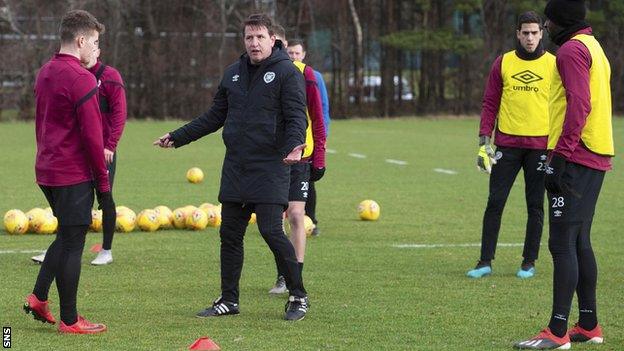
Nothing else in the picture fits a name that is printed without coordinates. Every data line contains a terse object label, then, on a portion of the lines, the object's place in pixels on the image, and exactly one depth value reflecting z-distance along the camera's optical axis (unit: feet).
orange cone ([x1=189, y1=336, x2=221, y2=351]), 46.39
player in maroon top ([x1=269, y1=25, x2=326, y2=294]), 58.54
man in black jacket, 53.88
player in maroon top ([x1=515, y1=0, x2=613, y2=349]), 46.68
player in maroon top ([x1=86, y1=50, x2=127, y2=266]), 68.38
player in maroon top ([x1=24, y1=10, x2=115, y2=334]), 48.80
